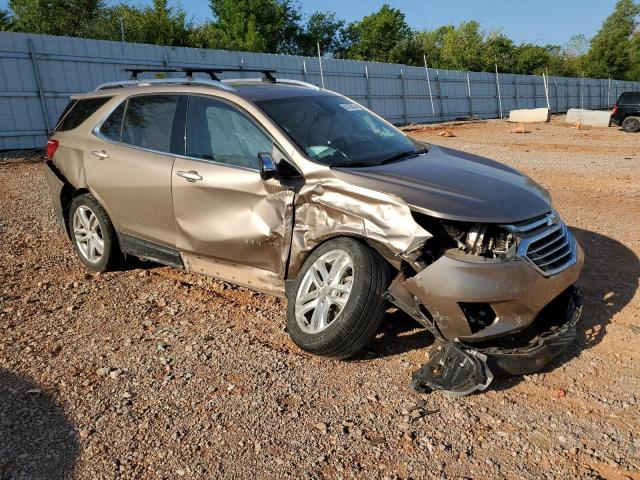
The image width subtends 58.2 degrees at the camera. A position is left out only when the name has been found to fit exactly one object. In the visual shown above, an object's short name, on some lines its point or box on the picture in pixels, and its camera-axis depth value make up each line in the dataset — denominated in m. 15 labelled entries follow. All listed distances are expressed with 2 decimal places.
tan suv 3.34
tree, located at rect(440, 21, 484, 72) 52.72
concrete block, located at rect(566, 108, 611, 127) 27.47
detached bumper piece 3.17
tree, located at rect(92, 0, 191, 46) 38.59
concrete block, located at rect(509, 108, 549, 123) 31.05
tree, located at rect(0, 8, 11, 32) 38.19
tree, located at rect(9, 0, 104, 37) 37.94
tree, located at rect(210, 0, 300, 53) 41.56
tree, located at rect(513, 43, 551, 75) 58.31
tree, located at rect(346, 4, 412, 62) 51.40
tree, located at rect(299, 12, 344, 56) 50.02
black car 23.77
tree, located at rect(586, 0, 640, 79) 71.12
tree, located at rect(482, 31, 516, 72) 54.38
